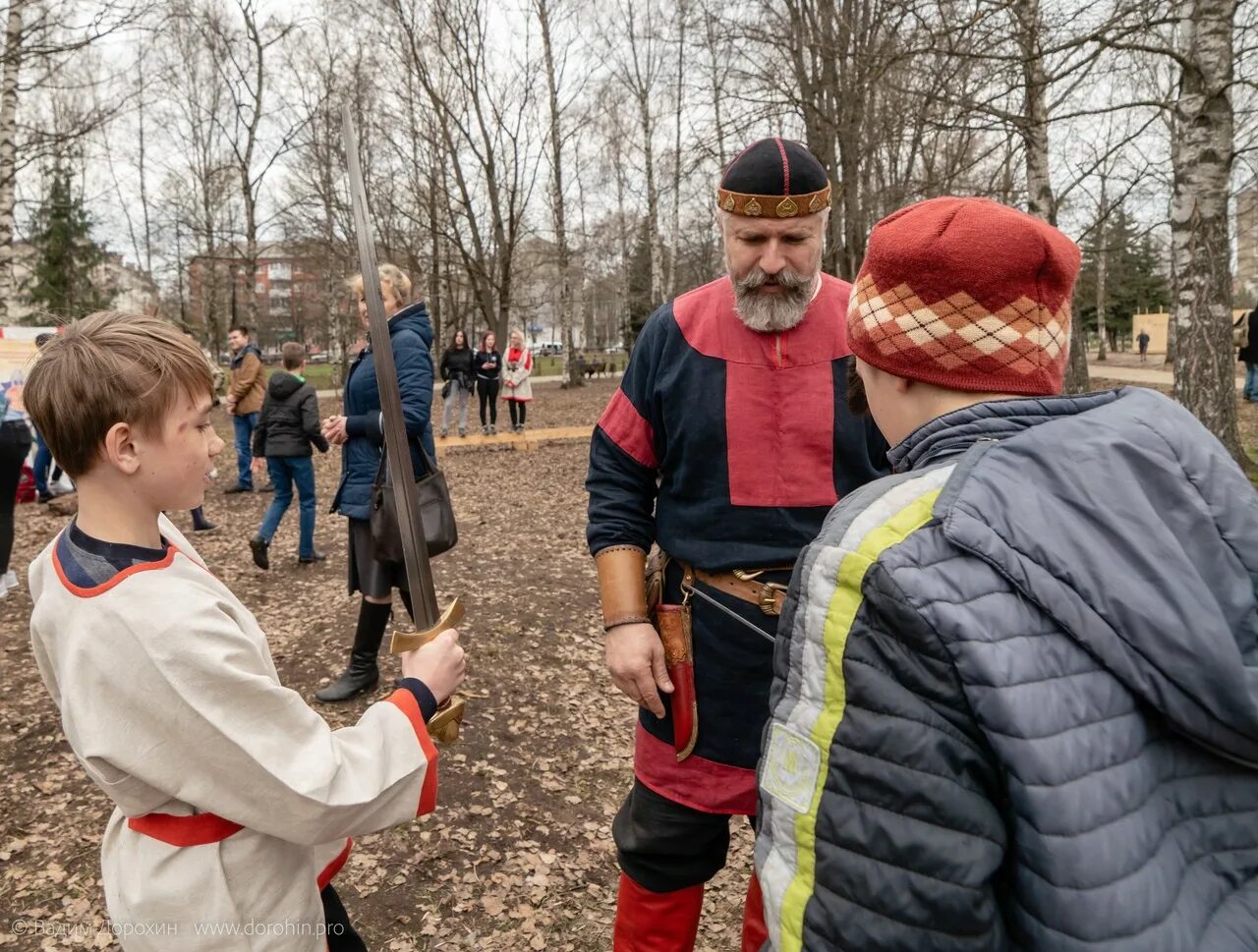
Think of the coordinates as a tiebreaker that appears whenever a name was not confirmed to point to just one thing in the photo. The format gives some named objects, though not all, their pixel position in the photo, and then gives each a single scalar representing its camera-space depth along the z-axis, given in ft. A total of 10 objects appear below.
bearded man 6.12
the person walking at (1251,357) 41.75
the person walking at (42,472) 29.06
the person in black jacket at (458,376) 43.29
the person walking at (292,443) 21.59
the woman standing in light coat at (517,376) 43.86
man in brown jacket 28.14
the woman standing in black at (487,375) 45.03
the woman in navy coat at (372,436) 12.35
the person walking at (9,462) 16.76
